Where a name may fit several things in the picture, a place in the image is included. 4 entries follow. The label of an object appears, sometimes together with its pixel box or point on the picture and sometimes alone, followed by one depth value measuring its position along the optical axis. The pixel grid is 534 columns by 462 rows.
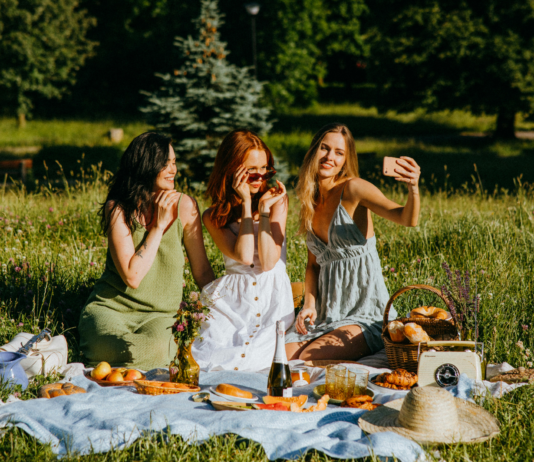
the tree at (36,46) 23.03
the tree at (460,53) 17.75
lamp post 14.57
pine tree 10.63
